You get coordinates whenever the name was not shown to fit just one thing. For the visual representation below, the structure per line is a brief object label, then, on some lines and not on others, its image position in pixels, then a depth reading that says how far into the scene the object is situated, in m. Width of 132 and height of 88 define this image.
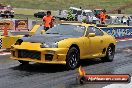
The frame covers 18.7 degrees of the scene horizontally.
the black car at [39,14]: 53.21
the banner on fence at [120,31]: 25.80
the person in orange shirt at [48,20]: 20.64
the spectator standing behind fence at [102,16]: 34.06
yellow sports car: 11.02
